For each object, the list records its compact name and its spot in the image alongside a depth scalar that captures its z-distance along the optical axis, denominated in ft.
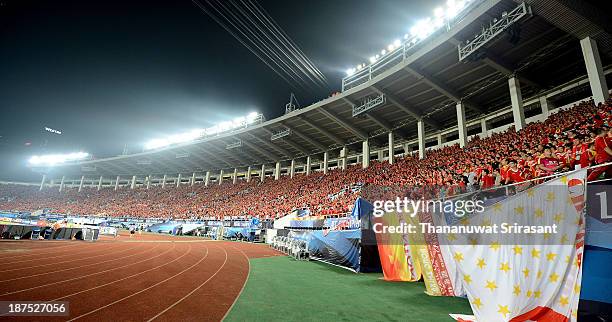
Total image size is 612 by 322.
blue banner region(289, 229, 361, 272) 31.86
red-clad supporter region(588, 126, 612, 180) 14.55
